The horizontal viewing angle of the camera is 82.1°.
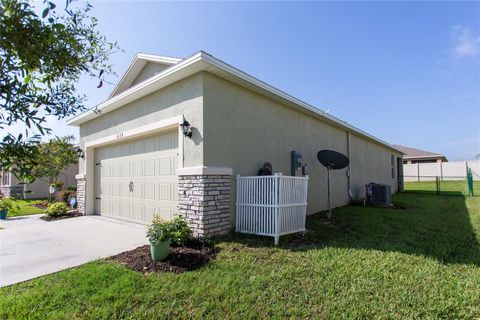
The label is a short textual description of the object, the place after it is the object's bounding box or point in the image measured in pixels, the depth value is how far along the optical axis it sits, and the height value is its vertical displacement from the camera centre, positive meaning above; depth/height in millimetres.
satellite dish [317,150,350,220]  8867 +361
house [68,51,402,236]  5902 +856
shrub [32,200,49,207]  13109 -1501
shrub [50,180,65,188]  14539 -623
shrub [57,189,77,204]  12406 -1028
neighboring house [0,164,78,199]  15734 -796
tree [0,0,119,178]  1639 +732
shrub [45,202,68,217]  9289 -1259
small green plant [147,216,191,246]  4633 -1067
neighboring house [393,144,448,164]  33062 +1504
